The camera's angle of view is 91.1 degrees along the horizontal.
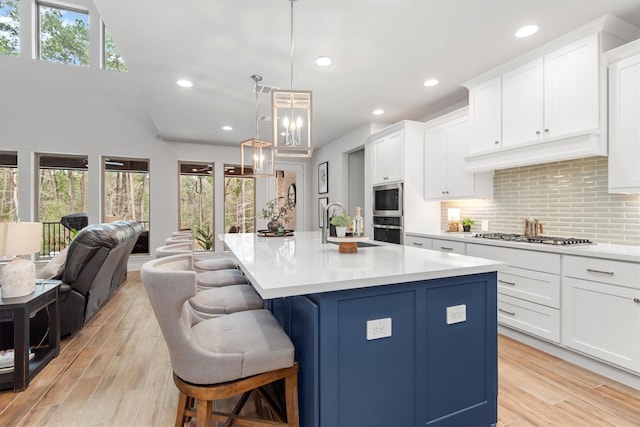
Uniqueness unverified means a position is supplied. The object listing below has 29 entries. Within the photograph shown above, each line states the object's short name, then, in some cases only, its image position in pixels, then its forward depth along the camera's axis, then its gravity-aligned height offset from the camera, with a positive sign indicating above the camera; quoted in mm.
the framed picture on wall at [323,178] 6812 +719
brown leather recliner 2777 -615
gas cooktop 2578 -266
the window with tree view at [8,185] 5465 +441
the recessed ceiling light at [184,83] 3545 +1456
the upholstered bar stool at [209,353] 1137 -562
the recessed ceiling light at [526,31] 2494 +1447
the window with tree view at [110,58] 5832 +2839
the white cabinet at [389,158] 4414 +777
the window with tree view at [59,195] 5703 +281
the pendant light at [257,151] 3363 +653
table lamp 2025 -279
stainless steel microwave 4410 +152
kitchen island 1247 -563
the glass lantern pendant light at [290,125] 2273 +642
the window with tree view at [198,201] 6766 +195
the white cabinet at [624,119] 2238 +663
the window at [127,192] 6066 +359
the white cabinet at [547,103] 2420 +946
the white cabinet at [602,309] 2045 -701
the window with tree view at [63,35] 5574 +3151
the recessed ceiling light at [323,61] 2986 +1443
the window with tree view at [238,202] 7086 +181
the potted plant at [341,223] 2111 -89
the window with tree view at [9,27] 5316 +3121
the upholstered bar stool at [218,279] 2377 -543
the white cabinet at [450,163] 3656 +596
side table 2027 -805
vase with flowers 3553 -84
